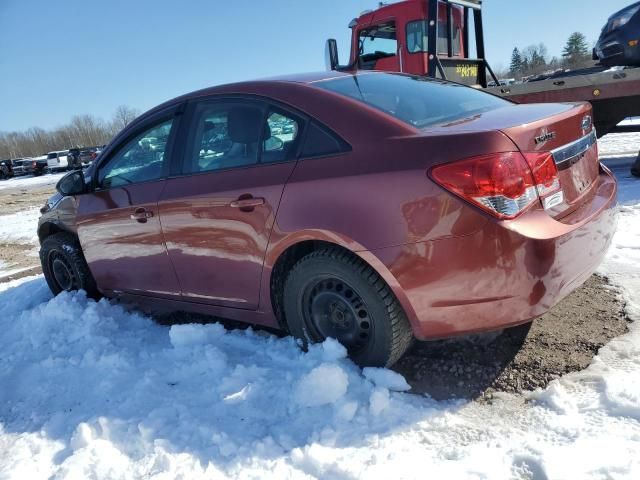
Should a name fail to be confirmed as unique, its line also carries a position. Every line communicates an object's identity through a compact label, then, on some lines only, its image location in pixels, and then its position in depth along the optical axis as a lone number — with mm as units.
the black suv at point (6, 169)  32062
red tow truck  7023
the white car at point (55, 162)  32141
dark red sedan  2096
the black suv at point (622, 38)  7242
